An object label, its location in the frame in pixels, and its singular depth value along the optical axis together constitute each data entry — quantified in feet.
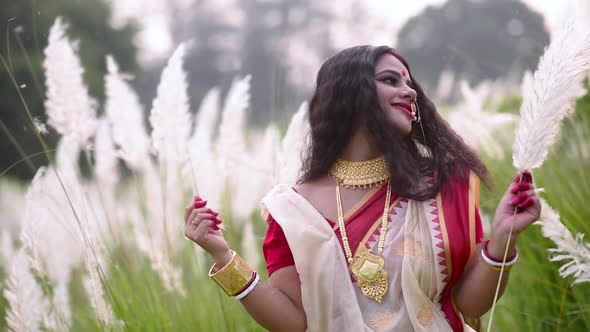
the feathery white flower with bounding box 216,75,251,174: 10.87
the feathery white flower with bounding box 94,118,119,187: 12.45
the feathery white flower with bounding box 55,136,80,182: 10.60
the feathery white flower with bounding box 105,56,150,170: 10.48
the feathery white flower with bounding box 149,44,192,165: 9.30
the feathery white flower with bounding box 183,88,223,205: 11.60
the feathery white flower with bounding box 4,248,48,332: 8.77
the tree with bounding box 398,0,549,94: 40.48
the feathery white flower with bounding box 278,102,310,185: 9.61
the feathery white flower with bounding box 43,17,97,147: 9.28
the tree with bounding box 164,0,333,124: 94.01
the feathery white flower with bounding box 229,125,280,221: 11.78
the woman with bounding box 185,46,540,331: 7.30
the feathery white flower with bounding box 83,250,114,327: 8.83
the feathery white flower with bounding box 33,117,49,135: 8.70
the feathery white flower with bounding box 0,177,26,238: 15.67
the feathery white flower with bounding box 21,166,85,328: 9.09
